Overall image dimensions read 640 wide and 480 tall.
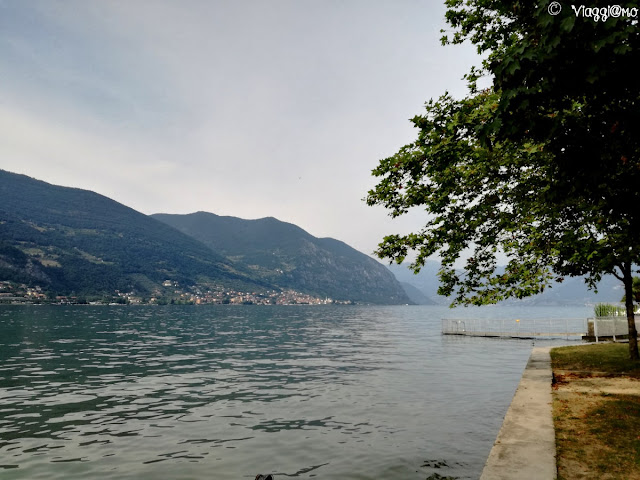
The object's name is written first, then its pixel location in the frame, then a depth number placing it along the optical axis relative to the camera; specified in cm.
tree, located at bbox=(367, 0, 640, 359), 621
